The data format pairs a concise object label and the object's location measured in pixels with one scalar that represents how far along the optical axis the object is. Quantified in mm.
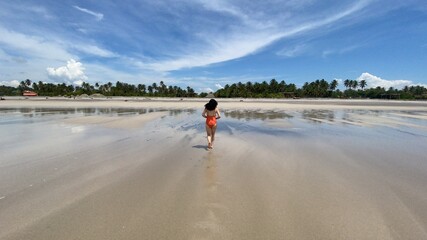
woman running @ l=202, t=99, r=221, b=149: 10195
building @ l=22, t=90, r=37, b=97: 115462
